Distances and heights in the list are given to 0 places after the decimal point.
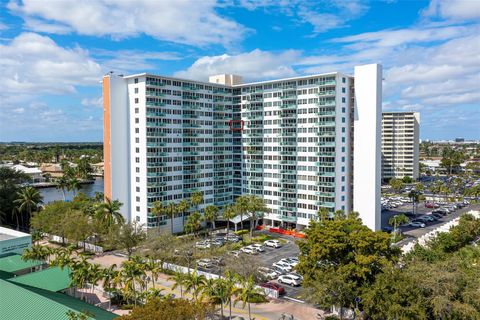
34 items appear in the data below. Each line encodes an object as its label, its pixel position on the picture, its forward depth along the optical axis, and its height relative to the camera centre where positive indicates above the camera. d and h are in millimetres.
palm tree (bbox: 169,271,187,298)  41353 -14315
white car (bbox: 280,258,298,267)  59906 -18104
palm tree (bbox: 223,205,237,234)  74500 -12453
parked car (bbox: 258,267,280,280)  52353 -17981
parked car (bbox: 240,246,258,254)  67562 -18096
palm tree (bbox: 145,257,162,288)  43744 -13708
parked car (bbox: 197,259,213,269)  59266 -17889
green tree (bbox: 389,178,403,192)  128125 -12313
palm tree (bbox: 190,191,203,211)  78250 -10021
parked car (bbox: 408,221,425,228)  90000 -18354
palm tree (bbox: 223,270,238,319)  38431 -14091
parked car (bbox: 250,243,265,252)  68688 -17996
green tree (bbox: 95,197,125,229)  67375 -11134
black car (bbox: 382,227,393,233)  83475 -18231
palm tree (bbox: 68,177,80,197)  104781 -8895
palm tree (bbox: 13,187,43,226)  81062 -10191
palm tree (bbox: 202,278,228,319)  38156 -14445
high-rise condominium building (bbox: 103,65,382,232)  76000 +1759
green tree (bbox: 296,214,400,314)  38344 -12352
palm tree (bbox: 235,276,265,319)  37750 -14362
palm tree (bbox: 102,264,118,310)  43312 -14622
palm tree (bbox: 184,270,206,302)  40250 -14115
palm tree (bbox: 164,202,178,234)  73562 -11522
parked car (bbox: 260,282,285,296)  48431 -17985
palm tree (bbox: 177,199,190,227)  73912 -10929
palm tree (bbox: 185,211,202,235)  67812 -12935
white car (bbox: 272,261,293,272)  57662 -18163
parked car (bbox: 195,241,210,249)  62325 -16364
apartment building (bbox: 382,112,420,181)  172125 +1834
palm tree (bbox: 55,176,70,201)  107375 -8777
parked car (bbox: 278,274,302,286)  52291 -18332
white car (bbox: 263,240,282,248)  72125 -18134
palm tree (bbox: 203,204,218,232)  74000 -12331
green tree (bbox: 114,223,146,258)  59906 -13818
